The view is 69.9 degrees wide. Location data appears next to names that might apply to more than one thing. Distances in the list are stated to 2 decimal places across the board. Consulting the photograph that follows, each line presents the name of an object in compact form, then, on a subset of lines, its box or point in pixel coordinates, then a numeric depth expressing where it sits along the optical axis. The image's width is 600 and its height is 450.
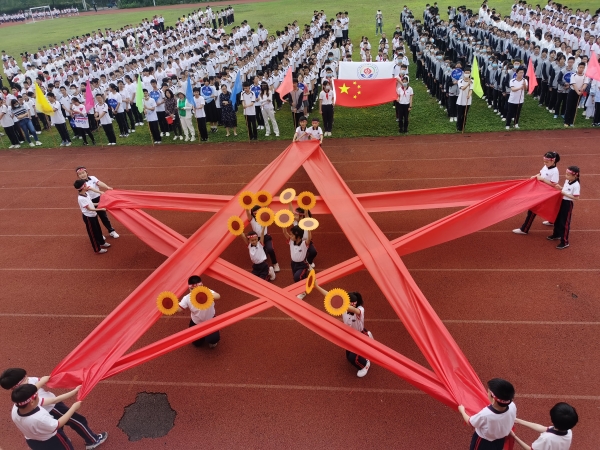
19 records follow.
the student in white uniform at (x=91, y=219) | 6.50
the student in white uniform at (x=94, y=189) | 6.54
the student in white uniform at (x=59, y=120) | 11.35
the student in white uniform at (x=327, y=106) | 10.24
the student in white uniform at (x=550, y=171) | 5.83
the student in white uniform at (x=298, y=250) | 5.26
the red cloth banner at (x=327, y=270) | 3.76
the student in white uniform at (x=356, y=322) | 4.04
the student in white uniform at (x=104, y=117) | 10.70
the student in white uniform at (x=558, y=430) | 2.78
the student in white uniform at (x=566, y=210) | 5.68
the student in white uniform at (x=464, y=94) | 9.84
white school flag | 10.62
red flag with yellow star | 9.54
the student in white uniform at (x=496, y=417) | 2.90
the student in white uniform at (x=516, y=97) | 9.52
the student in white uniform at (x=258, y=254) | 5.34
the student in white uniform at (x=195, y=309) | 4.40
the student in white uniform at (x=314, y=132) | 7.68
